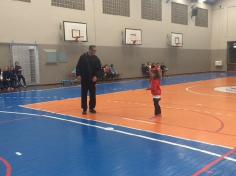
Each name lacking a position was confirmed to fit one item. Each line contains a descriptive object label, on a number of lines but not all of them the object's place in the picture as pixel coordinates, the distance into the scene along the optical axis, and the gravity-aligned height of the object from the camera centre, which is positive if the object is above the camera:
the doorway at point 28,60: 13.19 +0.72
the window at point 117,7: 16.69 +4.80
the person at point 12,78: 12.08 -0.31
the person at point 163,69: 19.23 +0.03
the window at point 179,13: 21.00 +5.30
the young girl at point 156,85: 5.77 -0.39
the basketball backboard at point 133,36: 17.68 +2.67
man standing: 6.19 -0.03
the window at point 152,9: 18.88 +5.12
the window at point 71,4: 14.40 +4.42
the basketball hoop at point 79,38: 14.95 +2.18
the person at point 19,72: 12.46 +0.01
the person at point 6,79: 11.93 -0.34
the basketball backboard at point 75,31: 14.60 +2.62
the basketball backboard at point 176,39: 20.87 +2.79
